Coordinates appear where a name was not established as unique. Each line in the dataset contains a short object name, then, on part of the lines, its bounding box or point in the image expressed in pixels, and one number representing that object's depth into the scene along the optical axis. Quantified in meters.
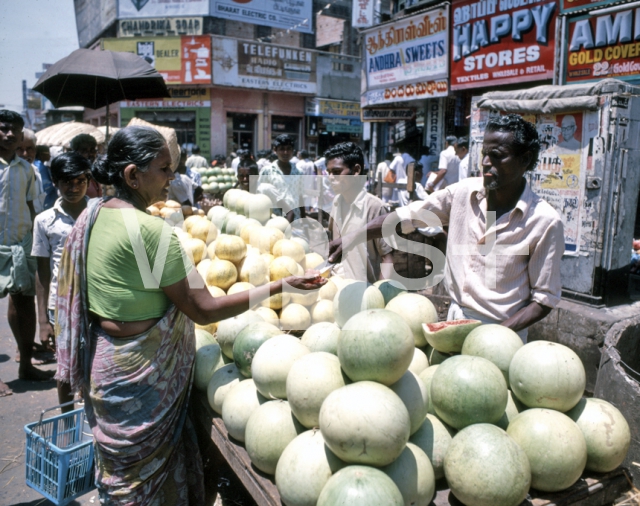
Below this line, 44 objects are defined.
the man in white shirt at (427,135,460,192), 9.70
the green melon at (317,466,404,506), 1.45
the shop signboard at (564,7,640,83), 7.25
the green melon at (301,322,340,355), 2.27
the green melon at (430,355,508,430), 1.75
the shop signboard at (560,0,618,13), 7.77
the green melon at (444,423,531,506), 1.55
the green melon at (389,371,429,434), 1.79
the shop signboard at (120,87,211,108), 21.11
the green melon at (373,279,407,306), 2.66
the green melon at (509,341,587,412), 1.81
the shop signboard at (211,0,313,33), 23.16
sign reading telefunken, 20.73
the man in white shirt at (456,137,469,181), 8.83
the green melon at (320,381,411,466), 1.57
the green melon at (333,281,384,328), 2.43
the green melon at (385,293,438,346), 2.32
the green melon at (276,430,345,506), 1.62
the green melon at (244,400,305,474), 1.88
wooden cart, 1.71
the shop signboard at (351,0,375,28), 14.25
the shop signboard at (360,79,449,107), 11.39
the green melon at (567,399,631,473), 1.78
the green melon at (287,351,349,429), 1.82
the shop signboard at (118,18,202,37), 22.75
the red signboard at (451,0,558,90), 8.91
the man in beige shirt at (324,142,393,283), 3.77
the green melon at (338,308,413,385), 1.76
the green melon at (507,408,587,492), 1.67
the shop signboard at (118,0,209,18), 22.59
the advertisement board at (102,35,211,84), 20.47
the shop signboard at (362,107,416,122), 13.05
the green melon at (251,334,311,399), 2.07
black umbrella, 6.00
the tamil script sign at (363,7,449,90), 11.13
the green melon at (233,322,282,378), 2.35
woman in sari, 2.04
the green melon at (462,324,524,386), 1.99
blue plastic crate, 2.48
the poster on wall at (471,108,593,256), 5.11
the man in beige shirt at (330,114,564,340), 2.49
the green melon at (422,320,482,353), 2.16
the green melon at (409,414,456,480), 1.77
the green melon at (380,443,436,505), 1.60
